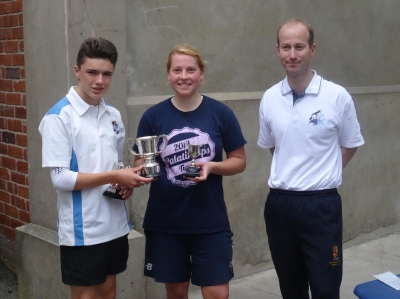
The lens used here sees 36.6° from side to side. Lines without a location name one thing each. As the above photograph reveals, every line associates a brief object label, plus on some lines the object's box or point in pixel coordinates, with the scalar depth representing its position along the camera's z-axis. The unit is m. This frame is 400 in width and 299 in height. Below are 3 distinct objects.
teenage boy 3.14
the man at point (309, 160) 3.51
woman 3.41
